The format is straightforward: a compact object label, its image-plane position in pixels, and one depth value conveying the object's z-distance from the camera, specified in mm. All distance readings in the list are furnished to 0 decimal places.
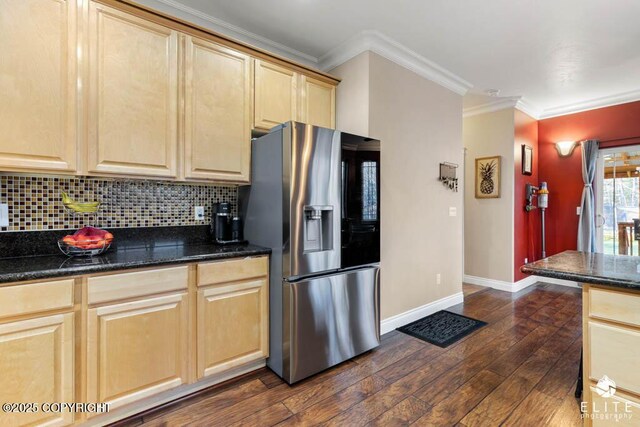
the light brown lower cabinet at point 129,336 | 1448
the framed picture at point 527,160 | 4551
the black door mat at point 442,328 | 2812
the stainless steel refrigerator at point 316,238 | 2109
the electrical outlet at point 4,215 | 1811
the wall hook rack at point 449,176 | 3586
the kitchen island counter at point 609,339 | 1396
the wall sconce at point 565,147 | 4586
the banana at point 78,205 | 1888
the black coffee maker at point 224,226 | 2430
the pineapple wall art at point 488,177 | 4498
